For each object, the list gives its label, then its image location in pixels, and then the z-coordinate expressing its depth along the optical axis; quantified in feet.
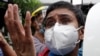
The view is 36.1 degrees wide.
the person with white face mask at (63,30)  4.29
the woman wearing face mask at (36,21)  6.96
